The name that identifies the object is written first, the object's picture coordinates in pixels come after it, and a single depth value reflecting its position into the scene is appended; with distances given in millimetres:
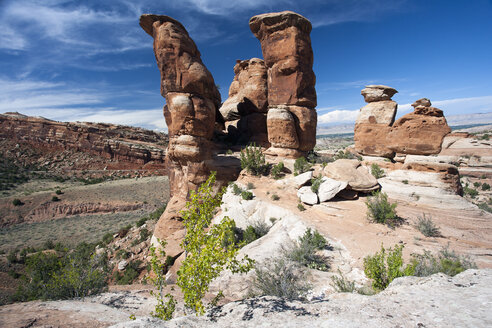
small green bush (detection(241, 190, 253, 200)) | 11641
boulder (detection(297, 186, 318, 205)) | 10242
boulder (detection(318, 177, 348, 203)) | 9969
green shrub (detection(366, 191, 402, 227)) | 8266
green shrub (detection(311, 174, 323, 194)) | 10539
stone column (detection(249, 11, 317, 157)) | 14305
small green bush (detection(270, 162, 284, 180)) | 13109
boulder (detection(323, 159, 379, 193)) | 10000
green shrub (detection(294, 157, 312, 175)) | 12883
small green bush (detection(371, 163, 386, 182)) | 10840
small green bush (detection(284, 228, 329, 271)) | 6804
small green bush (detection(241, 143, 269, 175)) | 13484
